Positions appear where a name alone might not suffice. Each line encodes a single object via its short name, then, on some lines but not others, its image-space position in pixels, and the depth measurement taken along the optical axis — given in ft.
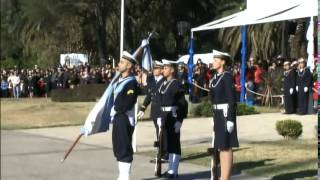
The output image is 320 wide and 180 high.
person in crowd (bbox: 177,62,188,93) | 82.03
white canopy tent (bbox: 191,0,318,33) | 60.66
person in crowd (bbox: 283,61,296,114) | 69.21
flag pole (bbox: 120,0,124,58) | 42.51
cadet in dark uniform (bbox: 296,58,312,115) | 66.85
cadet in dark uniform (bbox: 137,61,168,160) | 32.20
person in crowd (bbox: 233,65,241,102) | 82.98
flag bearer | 27.68
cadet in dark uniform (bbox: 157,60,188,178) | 31.35
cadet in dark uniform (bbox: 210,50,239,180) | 25.93
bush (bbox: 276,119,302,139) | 45.44
